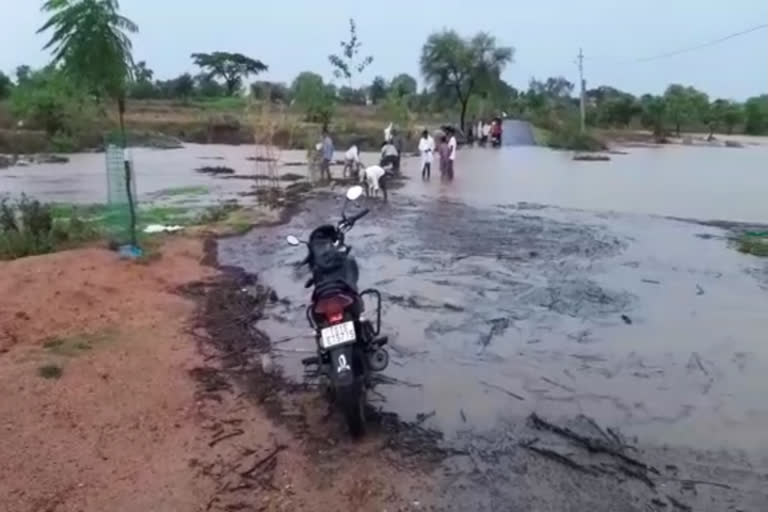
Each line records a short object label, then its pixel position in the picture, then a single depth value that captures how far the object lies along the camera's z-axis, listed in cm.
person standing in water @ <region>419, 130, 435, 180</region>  2648
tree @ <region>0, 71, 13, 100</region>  6325
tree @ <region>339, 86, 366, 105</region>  6281
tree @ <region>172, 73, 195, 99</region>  7969
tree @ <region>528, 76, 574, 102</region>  8309
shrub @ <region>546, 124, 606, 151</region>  5006
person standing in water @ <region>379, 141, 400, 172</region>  2539
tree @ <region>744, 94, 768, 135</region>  7712
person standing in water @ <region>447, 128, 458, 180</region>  2638
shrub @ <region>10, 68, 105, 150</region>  4709
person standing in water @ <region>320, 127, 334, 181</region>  2478
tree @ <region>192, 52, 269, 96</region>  8338
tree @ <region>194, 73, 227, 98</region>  8175
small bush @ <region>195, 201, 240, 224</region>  1653
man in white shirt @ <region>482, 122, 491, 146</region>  5205
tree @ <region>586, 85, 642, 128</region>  7212
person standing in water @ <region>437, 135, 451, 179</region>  2650
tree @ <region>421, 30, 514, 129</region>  5856
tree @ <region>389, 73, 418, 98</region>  5416
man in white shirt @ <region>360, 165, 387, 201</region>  2009
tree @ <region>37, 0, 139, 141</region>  1229
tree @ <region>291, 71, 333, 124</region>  4688
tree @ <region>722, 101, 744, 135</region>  7688
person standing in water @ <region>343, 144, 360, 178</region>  2428
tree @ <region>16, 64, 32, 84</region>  6539
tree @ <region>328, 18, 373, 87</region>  4634
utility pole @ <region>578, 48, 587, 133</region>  5754
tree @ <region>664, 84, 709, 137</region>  7238
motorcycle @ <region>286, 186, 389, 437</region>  526
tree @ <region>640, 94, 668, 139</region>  7006
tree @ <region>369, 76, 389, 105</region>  8201
